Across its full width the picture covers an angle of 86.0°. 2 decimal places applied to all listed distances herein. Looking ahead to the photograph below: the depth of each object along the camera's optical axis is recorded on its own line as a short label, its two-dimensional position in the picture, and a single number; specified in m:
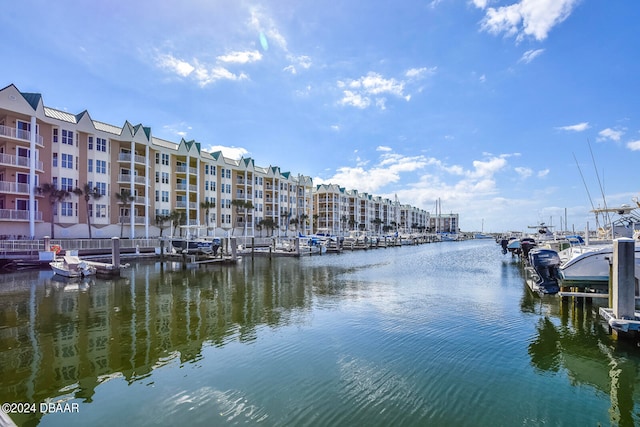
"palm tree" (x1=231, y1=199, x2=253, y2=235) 64.19
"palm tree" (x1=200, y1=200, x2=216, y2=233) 58.00
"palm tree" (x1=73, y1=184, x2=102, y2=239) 42.19
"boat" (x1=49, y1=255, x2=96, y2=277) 26.44
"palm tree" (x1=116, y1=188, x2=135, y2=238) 45.84
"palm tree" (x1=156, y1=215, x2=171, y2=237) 50.94
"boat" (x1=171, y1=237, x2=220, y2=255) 39.03
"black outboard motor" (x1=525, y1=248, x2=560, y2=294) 17.10
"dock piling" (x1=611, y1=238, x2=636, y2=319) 10.94
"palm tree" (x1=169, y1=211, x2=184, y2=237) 51.76
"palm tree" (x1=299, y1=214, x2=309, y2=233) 84.79
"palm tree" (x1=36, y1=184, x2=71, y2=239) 38.34
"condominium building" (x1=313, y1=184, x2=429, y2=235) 109.19
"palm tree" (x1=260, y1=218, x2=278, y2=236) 69.19
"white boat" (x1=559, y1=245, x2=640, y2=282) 16.22
